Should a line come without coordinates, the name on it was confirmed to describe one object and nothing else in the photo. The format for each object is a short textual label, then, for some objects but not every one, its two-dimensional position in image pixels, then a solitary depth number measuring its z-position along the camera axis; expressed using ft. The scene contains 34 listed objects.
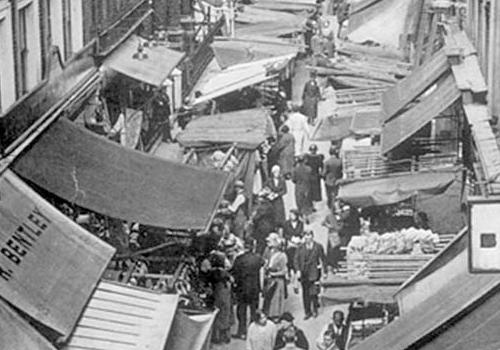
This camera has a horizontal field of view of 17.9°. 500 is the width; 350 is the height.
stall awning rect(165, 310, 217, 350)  59.21
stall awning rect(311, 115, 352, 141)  102.27
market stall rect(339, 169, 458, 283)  67.46
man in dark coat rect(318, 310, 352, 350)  64.95
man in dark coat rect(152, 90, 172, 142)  107.76
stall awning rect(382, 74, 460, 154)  85.15
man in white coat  107.34
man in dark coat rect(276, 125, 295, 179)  101.14
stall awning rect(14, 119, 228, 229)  69.92
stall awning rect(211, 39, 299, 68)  132.26
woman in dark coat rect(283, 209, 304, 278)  78.59
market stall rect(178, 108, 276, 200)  95.13
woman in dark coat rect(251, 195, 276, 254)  84.02
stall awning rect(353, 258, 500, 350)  49.88
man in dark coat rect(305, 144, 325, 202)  96.43
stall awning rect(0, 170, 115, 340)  56.59
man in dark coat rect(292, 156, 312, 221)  95.35
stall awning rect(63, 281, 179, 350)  56.34
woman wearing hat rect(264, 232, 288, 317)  73.46
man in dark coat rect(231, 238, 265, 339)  73.56
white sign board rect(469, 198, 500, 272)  46.75
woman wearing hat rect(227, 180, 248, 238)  84.89
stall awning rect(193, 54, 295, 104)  115.58
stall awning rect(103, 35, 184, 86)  99.86
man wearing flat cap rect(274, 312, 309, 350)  65.41
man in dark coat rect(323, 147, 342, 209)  94.38
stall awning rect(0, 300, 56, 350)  52.39
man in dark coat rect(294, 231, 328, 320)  75.97
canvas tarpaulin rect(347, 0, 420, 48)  124.77
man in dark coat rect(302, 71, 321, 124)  124.26
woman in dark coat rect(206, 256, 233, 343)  72.74
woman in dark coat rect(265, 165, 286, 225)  87.25
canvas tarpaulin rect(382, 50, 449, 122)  92.12
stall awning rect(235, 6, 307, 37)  155.12
